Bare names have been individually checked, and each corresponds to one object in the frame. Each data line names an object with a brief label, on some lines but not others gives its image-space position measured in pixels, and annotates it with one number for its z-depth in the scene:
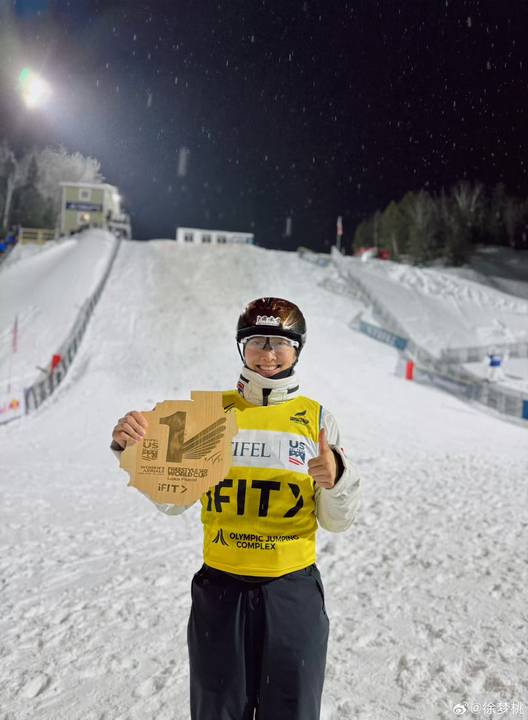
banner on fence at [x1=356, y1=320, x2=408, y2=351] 26.72
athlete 2.02
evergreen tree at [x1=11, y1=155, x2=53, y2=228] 61.66
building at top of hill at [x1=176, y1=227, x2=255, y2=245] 57.66
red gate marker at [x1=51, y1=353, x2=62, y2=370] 19.55
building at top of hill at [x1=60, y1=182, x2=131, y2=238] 53.78
